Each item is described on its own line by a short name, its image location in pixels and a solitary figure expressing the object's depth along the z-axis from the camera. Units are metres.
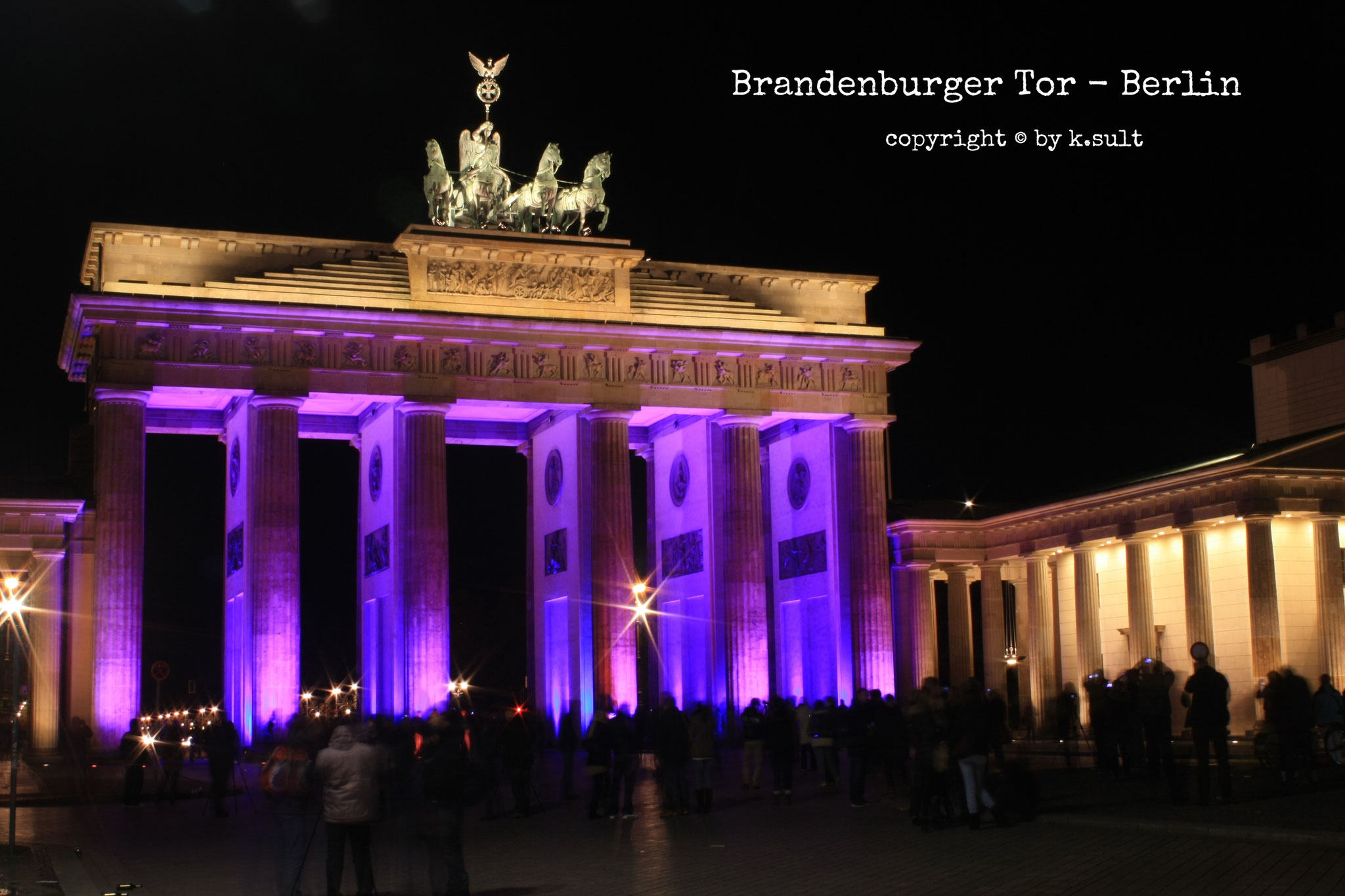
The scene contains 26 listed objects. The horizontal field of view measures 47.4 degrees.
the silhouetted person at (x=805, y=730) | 33.00
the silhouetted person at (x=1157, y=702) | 22.48
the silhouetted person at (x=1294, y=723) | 22.59
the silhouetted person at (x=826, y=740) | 28.25
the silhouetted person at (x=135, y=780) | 28.69
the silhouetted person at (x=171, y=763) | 29.56
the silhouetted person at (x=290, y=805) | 14.73
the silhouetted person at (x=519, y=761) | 24.59
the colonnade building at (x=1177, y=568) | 40.12
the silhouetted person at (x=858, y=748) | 23.39
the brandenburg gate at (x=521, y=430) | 44.97
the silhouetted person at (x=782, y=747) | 25.41
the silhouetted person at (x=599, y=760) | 23.83
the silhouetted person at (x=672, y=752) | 23.55
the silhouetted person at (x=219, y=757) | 26.23
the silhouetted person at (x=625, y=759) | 23.86
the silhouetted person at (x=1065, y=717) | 31.13
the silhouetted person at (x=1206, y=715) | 19.88
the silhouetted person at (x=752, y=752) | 28.41
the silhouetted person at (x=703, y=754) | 24.28
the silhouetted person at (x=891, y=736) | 25.36
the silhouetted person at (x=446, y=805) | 14.59
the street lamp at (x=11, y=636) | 16.91
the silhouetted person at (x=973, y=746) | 19.47
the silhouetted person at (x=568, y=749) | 27.14
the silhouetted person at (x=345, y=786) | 14.35
